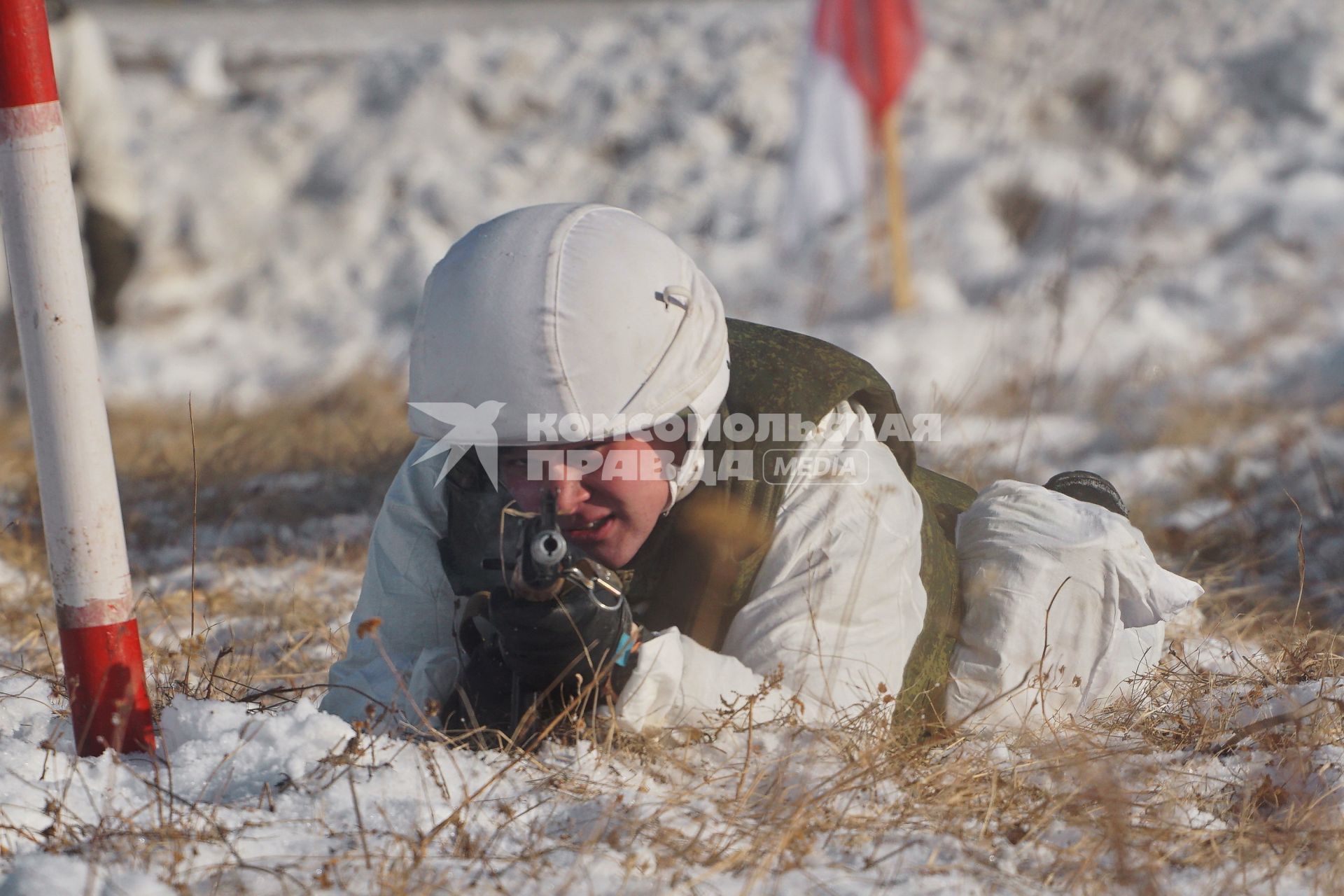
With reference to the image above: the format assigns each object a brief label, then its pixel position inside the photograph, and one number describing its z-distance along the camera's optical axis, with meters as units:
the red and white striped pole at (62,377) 12.87
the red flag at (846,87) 27.55
